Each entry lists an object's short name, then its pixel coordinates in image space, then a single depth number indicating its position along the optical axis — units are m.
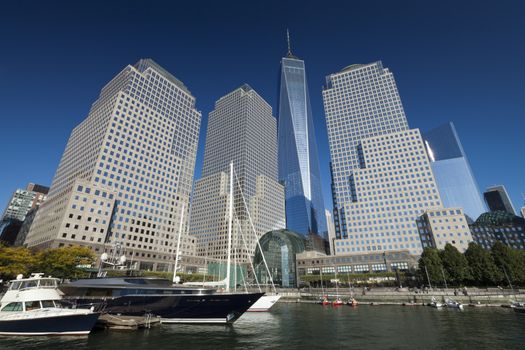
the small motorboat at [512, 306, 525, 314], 45.56
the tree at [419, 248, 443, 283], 84.81
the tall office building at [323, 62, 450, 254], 132.75
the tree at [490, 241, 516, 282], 74.94
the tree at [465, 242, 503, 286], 76.44
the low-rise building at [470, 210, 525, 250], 168.25
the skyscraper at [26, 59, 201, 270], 102.50
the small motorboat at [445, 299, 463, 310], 53.99
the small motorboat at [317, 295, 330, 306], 71.43
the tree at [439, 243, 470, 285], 80.62
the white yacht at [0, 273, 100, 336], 26.36
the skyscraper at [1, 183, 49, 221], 183.88
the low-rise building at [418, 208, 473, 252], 117.38
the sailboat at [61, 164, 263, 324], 35.53
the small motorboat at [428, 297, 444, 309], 56.57
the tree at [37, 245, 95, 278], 68.25
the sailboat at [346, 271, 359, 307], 65.43
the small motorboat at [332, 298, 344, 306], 67.72
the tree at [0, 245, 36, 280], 68.50
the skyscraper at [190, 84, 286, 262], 183.25
